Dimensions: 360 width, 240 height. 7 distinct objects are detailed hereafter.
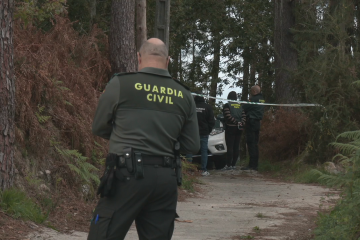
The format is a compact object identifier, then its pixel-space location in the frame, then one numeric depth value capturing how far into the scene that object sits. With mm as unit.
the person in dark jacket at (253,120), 28217
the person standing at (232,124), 28884
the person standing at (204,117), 26703
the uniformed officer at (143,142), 7533
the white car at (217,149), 32522
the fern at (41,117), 15672
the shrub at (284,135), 28661
